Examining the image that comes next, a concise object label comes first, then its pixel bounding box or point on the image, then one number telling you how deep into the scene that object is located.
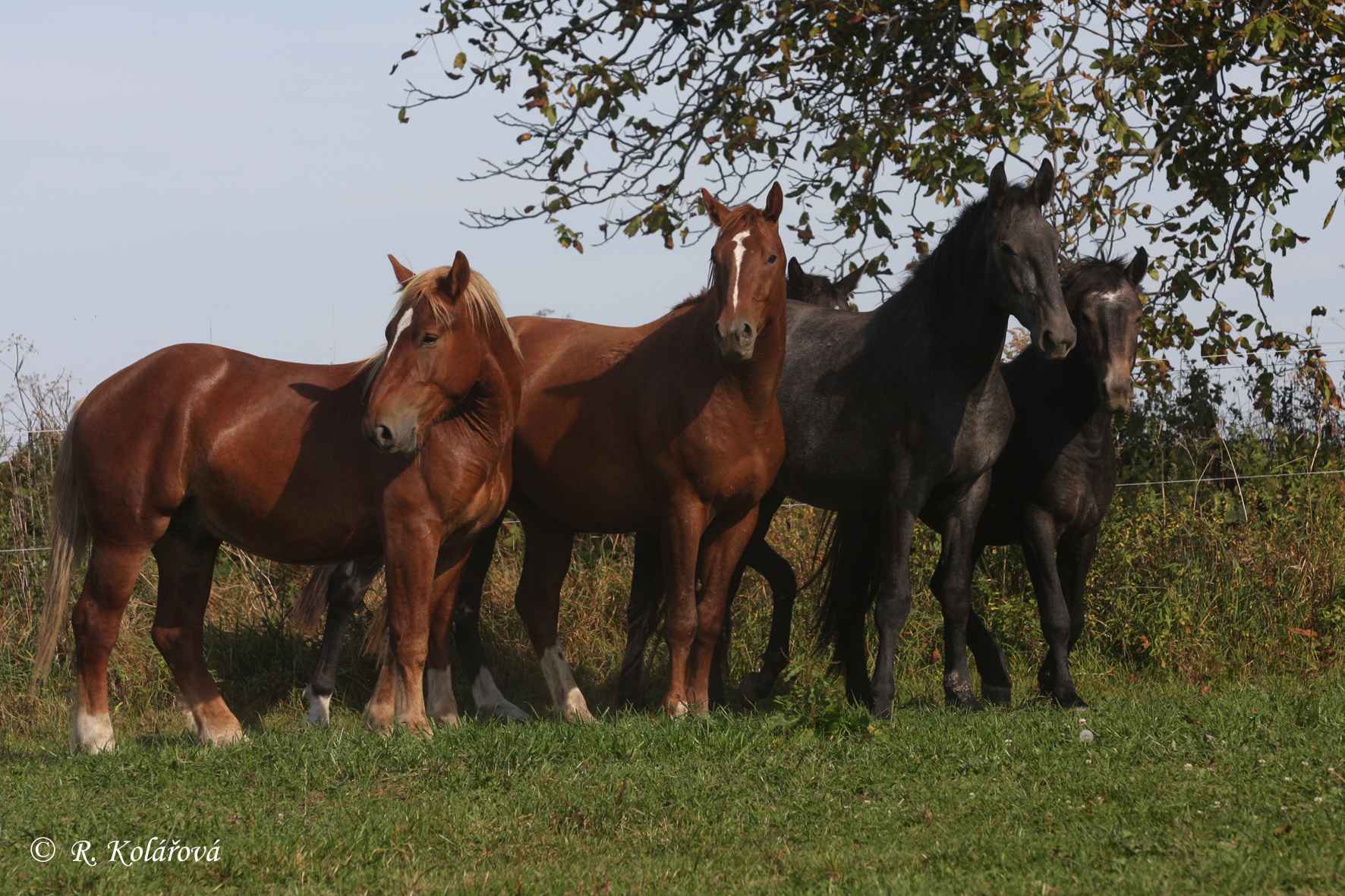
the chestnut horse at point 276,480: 13.82
